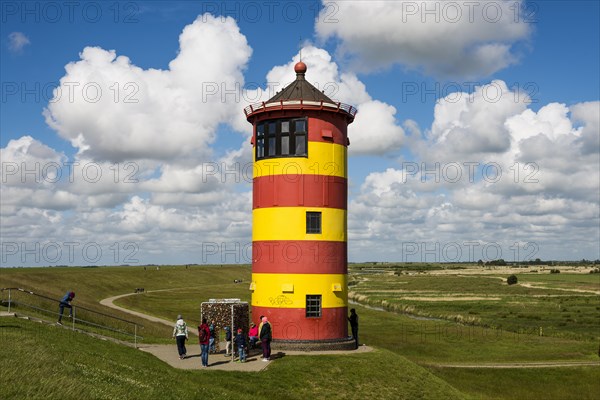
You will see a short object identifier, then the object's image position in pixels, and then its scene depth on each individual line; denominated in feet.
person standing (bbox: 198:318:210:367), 71.26
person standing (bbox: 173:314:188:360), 75.31
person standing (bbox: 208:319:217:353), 81.25
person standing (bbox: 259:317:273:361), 74.90
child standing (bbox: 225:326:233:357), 79.56
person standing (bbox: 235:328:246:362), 75.00
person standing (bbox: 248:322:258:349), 81.76
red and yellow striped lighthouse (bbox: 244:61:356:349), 84.38
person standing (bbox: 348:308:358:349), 87.51
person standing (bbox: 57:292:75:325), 87.07
